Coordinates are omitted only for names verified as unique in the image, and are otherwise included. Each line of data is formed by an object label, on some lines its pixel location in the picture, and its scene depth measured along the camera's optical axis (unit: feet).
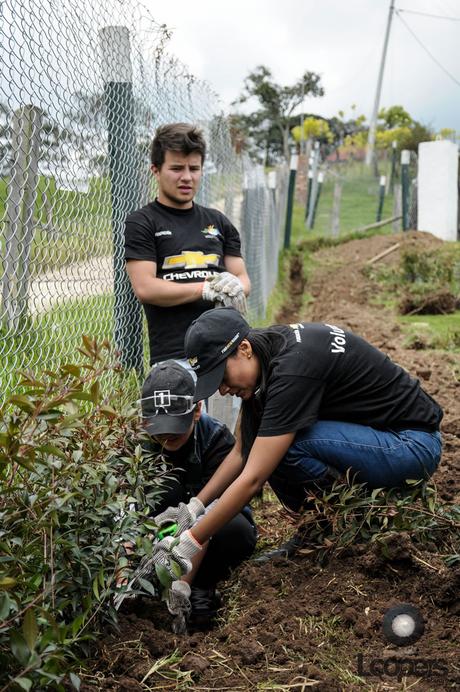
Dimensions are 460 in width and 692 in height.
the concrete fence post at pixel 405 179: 65.46
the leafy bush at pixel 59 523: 6.64
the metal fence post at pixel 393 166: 90.44
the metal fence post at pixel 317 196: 85.46
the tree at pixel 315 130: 168.25
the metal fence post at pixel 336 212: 79.92
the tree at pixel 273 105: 177.68
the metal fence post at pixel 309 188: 89.92
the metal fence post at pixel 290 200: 57.31
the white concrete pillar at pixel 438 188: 61.46
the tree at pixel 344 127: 187.62
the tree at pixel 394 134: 122.01
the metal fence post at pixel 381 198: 85.05
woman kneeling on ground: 10.01
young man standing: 13.14
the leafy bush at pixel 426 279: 35.70
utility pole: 159.53
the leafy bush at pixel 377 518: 10.32
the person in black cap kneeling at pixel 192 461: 10.66
